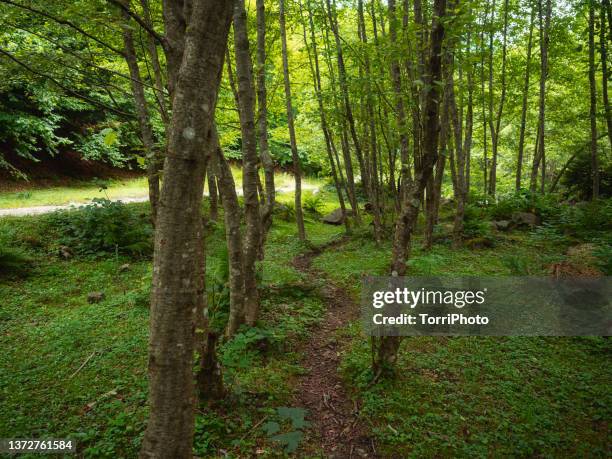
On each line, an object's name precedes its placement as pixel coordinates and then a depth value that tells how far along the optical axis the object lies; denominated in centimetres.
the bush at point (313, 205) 2039
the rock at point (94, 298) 711
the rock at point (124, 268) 894
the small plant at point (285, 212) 1758
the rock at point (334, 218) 1816
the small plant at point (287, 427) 329
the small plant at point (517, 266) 663
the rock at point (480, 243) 984
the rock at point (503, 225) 1173
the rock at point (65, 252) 923
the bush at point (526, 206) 1225
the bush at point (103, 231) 984
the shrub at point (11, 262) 799
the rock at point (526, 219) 1178
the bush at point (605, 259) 536
